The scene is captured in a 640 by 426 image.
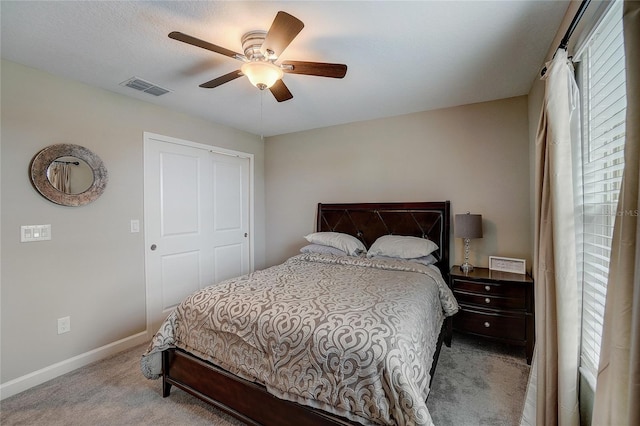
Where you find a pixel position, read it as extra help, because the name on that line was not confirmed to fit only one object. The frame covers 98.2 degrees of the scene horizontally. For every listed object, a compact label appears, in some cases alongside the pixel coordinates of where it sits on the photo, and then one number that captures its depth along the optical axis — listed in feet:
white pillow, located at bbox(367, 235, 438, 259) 9.37
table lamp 9.09
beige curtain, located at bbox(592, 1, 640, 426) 2.54
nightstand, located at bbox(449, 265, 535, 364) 7.97
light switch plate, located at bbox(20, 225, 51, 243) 7.16
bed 4.29
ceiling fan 5.25
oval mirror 7.38
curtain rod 4.19
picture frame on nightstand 8.80
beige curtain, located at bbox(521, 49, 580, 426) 4.37
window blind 3.83
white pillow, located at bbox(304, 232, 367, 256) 10.61
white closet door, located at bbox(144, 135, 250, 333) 10.03
